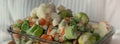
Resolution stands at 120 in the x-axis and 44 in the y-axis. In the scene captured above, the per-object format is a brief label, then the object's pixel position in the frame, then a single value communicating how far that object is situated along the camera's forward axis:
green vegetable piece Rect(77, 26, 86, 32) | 0.54
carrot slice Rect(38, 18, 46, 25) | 0.57
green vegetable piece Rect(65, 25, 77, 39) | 0.51
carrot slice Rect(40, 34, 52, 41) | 0.54
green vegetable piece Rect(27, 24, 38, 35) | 0.56
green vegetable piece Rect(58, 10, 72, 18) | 0.58
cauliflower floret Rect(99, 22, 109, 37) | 0.57
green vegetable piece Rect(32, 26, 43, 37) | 0.55
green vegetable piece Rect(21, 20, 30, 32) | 0.59
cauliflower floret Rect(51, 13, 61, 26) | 0.56
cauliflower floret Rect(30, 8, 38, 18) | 0.61
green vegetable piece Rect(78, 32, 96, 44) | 0.51
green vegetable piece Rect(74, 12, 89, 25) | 0.56
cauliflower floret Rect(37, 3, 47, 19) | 0.58
